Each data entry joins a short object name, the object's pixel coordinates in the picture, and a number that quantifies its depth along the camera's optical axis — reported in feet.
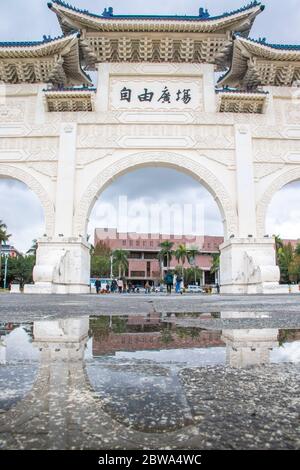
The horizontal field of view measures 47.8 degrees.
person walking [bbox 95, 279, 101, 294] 64.44
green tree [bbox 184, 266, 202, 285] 161.48
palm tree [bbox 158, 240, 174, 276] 154.61
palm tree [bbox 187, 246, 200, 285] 162.81
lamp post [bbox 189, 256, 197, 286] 165.37
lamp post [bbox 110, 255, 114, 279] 134.41
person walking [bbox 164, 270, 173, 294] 58.40
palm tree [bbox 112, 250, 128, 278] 151.12
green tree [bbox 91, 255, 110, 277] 133.28
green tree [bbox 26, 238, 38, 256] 146.57
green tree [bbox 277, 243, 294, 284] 130.50
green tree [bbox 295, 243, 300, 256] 131.85
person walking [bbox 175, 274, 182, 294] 66.62
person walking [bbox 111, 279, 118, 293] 95.10
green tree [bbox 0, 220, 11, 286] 109.96
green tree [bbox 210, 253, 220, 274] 146.65
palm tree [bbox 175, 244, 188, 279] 160.45
